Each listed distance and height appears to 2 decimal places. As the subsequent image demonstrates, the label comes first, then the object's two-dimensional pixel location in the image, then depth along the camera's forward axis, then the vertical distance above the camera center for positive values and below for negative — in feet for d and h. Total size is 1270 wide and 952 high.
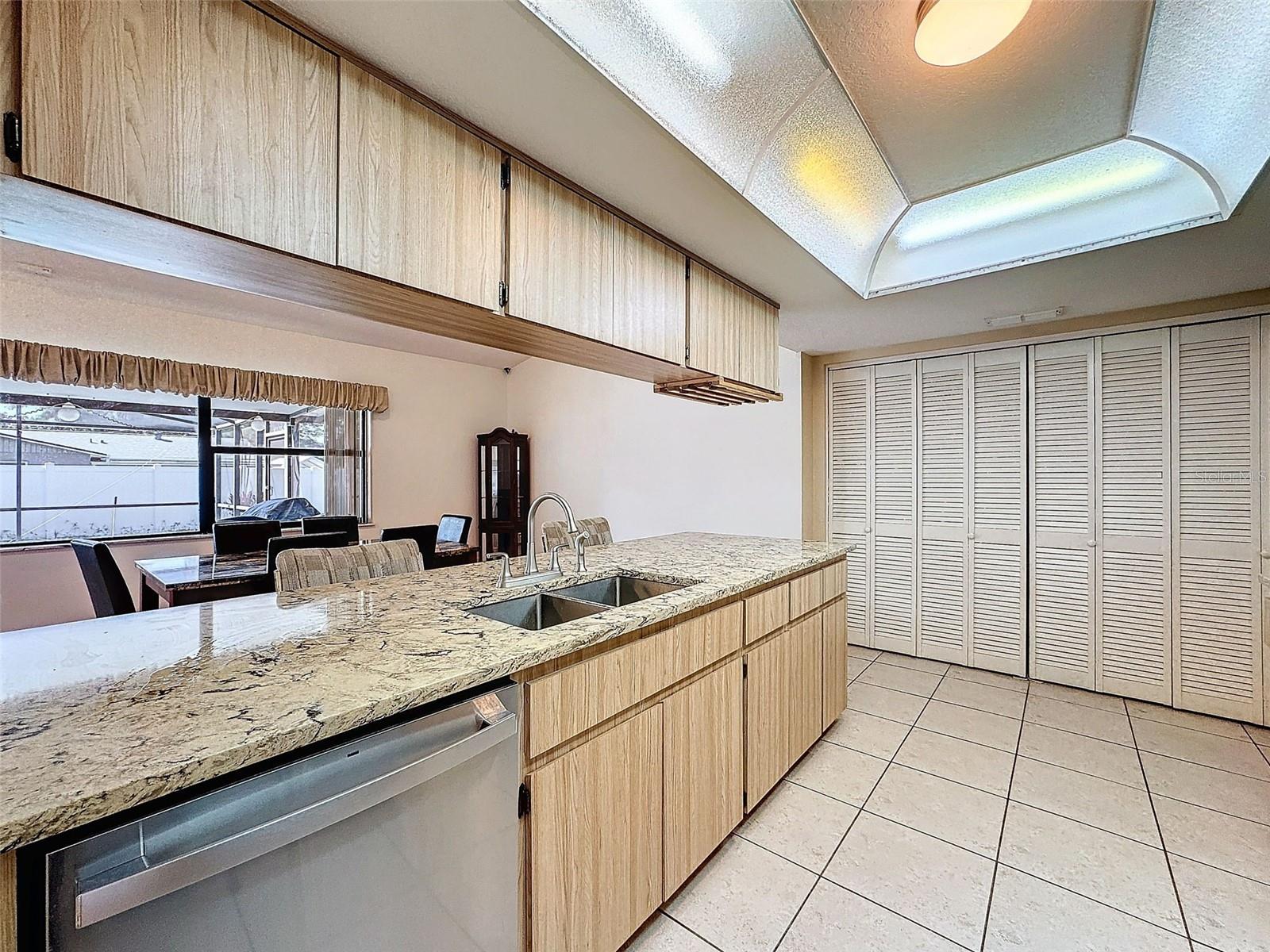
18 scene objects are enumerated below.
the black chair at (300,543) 9.72 -1.20
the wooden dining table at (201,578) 8.83 -1.70
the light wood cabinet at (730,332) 8.00 +2.37
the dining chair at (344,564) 6.57 -1.11
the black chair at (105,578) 8.14 -1.51
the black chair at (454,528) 15.02 -1.42
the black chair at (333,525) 12.40 -1.09
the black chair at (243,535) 11.91 -1.28
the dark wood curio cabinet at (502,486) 20.76 -0.30
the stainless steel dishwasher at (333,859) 2.25 -1.93
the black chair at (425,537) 11.71 -1.29
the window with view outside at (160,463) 12.78 +0.46
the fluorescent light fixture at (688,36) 4.21 +3.63
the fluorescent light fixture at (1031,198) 6.69 +3.78
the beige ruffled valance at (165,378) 11.94 +2.61
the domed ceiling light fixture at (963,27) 4.03 +3.46
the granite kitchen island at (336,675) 2.45 -1.26
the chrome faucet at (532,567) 6.23 -1.10
